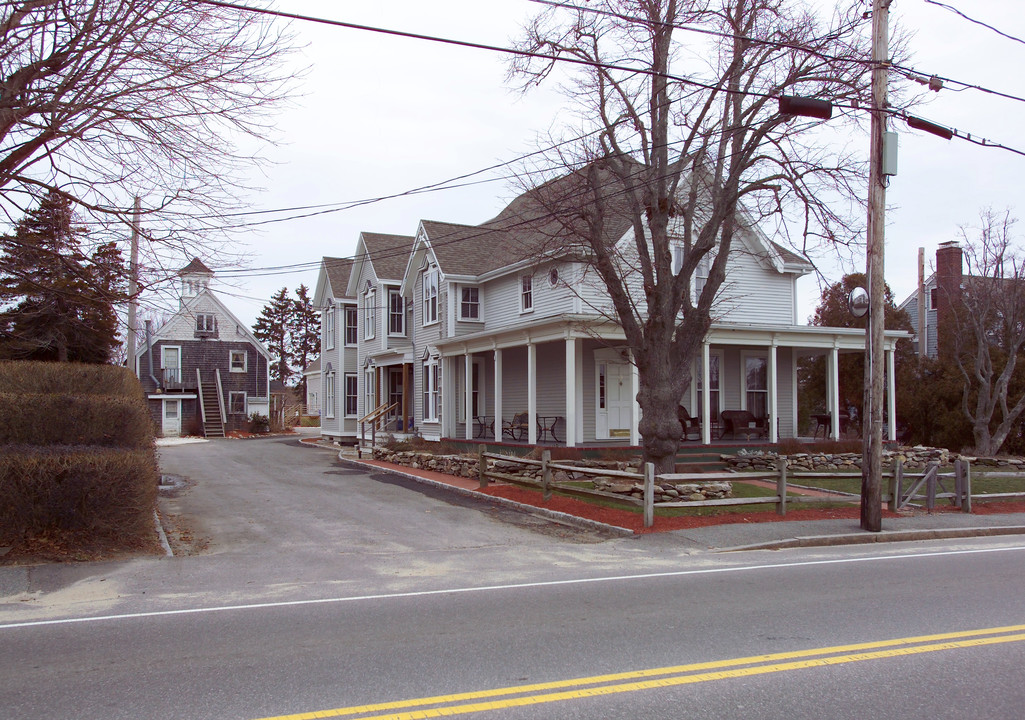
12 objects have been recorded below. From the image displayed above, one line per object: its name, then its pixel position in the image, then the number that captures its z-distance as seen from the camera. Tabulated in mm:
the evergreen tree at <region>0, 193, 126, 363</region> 11383
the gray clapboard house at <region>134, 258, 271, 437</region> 47188
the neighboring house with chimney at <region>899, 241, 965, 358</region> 33188
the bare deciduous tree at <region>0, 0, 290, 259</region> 9734
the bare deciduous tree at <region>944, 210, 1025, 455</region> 29750
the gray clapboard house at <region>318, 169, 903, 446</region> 22984
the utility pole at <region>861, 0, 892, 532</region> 12891
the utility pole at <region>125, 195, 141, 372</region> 11094
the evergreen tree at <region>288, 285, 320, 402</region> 87812
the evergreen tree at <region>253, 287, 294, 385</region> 86688
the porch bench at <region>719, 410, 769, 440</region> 24391
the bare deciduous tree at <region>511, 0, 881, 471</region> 15414
